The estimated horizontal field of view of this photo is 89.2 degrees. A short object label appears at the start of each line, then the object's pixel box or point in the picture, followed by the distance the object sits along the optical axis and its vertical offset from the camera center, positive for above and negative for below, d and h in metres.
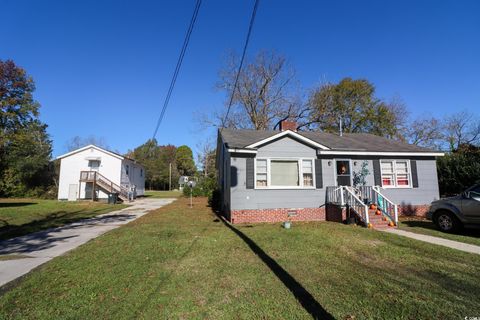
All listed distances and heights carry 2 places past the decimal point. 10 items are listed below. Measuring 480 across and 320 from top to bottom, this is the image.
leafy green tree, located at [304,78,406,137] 29.88 +9.54
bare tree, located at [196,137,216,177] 38.97 +4.58
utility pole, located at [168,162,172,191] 58.47 +1.48
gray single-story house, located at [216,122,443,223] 10.86 +0.52
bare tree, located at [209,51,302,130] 27.59 +9.69
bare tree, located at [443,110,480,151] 29.38 +6.58
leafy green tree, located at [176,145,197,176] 68.13 +6.56
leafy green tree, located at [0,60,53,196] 25.92 +5.24
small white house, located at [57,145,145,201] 24.12 +1.19
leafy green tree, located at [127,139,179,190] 61.19 +6.39
